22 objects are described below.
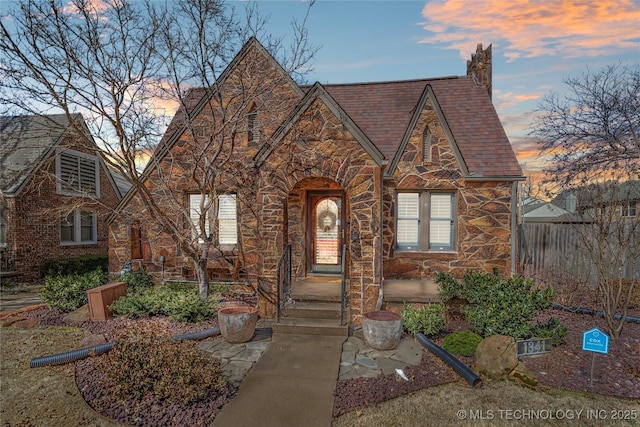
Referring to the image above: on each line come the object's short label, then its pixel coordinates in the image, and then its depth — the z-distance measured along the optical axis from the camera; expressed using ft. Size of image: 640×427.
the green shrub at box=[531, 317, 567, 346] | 19.29
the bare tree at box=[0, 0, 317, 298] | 23.21
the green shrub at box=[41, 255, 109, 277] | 44.16
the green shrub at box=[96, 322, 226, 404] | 13.74
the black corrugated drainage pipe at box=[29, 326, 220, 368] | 18.02
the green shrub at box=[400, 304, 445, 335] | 21.36
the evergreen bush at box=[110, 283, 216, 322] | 24.09
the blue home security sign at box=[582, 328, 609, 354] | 15.10
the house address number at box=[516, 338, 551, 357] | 18.11
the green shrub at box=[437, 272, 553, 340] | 18.85
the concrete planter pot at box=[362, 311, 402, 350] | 19.54
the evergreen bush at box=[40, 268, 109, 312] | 27.94
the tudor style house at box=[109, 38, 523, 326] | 31.17
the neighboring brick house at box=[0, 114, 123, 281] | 41.70
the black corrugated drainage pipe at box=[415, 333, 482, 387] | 15.40
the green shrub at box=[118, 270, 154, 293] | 30.47
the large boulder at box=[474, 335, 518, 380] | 15.92
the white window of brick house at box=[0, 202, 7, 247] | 42.57
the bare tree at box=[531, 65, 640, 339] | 39.37
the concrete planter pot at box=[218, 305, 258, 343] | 20.59
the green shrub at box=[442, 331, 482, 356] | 18.44
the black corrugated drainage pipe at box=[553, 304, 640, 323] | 23.43
